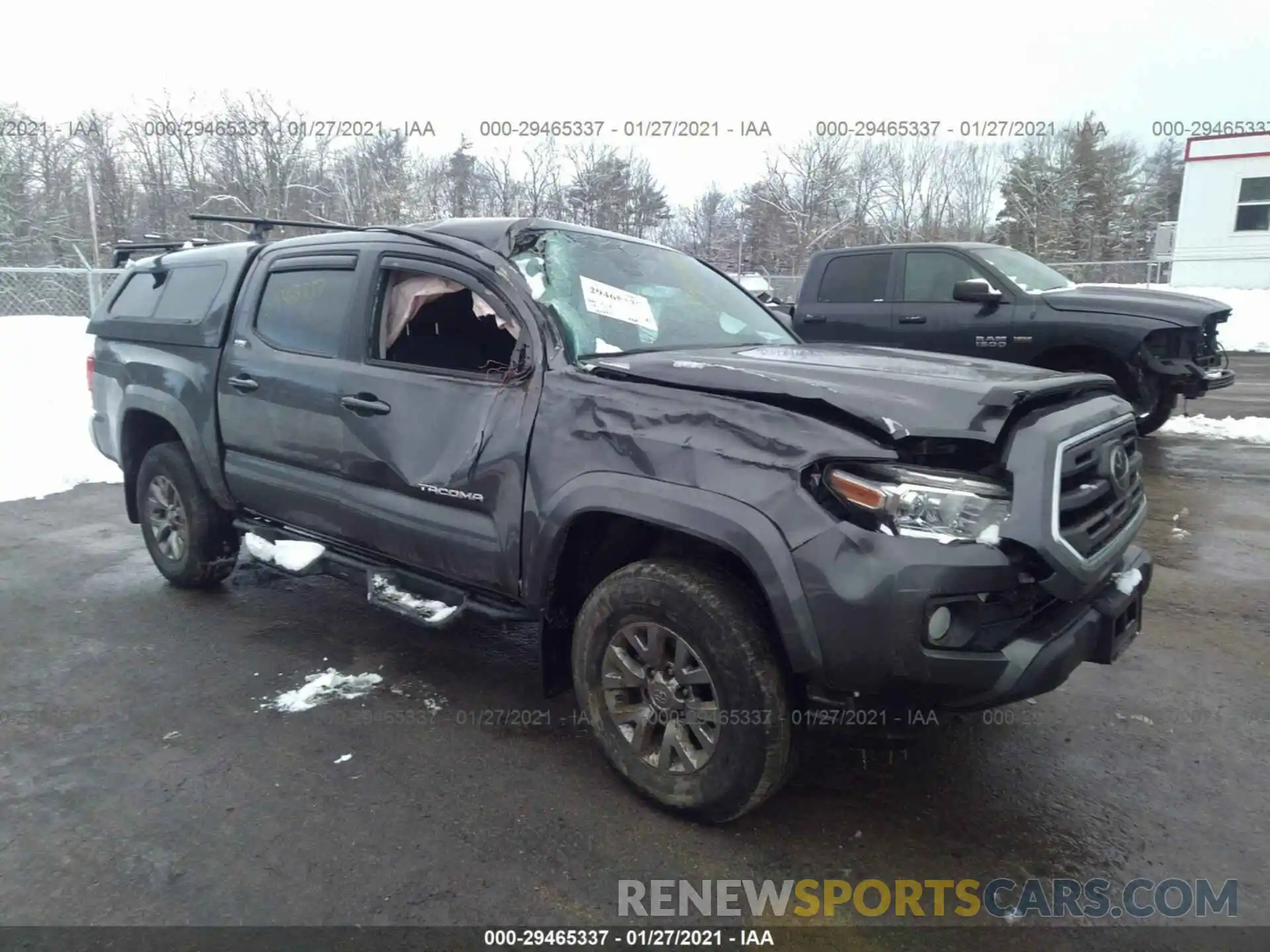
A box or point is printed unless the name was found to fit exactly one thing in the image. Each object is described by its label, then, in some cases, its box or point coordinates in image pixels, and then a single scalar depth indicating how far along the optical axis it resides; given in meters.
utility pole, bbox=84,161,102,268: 31.84
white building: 25.12
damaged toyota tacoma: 2.30
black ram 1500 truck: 7.29
